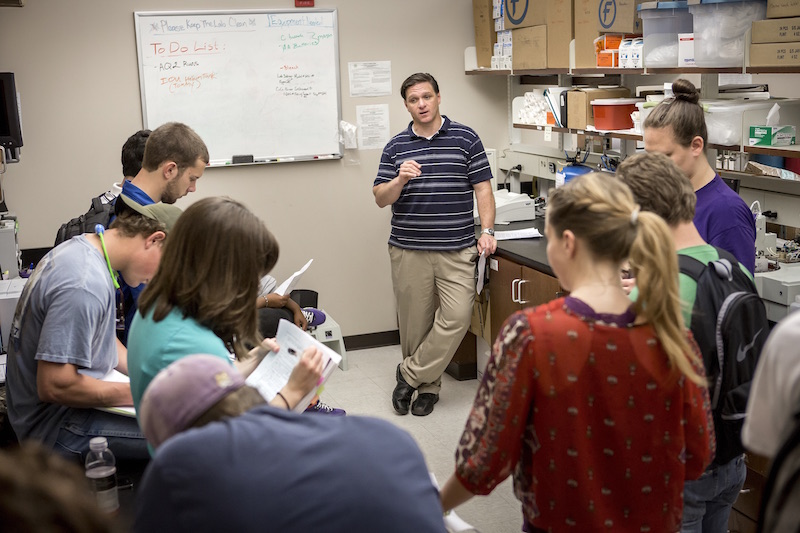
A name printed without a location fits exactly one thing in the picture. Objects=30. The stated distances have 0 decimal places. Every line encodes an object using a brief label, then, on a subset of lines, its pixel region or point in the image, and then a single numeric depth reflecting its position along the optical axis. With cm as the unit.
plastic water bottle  204
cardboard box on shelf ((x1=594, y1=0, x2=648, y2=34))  376
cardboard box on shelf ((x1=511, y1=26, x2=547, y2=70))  448
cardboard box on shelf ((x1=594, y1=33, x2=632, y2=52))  388
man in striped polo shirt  420
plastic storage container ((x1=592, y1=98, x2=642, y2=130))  398
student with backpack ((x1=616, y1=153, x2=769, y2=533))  177
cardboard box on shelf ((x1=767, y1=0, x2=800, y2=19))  288
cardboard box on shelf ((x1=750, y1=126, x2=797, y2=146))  309
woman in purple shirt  250
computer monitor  376
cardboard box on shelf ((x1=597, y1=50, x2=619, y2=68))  384
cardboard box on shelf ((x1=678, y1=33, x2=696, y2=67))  337
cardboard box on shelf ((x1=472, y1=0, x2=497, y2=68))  503
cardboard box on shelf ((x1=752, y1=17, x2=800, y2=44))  288
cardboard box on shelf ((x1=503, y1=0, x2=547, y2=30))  447
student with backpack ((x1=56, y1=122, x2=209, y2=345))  310
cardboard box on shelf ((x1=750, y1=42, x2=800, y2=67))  288
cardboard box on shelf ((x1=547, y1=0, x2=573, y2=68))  422
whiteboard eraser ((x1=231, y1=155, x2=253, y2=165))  490
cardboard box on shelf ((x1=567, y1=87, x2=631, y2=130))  416
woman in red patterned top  146
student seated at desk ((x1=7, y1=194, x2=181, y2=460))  221
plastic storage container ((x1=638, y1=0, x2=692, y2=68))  349
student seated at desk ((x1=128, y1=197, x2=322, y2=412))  168
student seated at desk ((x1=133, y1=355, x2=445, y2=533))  113
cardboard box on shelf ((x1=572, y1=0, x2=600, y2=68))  400
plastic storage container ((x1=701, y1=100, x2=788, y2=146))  319
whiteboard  471
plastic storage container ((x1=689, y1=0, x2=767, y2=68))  313
